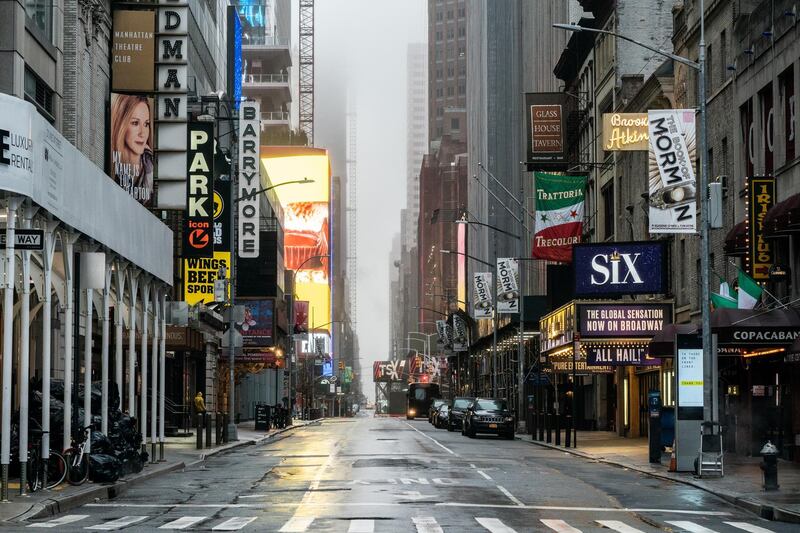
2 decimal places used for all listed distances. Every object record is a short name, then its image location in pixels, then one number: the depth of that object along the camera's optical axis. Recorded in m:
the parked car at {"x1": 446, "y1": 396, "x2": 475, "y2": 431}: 65.03
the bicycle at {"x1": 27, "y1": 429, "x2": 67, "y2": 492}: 22.83
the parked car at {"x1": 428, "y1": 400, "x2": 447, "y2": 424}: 80.94
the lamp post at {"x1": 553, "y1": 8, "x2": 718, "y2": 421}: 28.28
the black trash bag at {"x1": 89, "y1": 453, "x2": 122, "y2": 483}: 25.52
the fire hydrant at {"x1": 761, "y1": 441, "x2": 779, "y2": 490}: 23.27
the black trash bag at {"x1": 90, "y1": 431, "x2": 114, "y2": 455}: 27.16
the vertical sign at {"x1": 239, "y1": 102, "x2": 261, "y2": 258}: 74.75
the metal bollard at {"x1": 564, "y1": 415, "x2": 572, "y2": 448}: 45.41
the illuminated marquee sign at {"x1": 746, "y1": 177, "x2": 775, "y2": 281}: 32.03
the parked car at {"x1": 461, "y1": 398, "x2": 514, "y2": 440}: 55.97
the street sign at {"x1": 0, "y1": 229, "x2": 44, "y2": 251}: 20.98
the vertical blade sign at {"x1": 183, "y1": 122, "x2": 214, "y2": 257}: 53.12
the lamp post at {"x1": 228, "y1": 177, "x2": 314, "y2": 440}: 49.59
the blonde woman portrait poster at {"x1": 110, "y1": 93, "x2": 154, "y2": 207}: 48.00
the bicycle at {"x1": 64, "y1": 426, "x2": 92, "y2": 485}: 24.41
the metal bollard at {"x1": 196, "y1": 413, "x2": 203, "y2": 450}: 42.00
